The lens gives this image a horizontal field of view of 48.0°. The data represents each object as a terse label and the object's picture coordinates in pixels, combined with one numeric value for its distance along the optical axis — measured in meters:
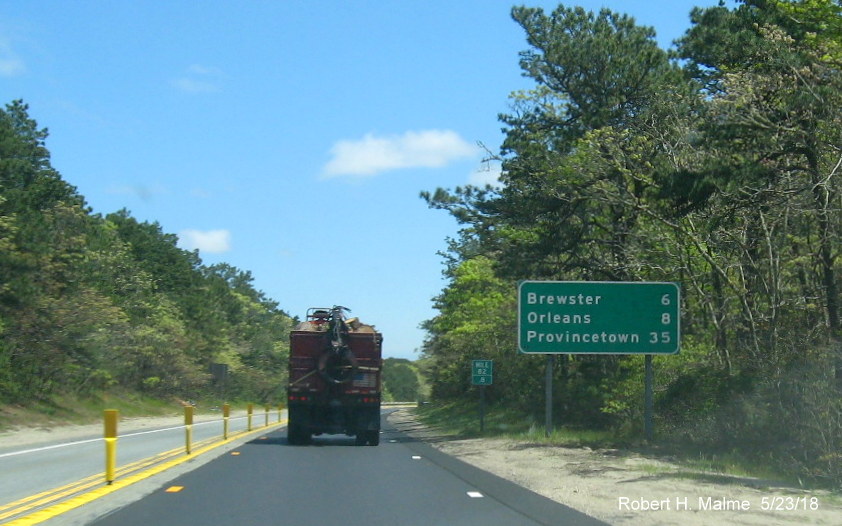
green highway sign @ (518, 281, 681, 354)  26.02
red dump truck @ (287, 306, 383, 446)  27.23
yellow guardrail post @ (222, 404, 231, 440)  29.75
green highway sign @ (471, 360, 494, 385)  33.75
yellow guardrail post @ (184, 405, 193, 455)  22.02
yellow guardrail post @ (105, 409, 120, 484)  15.30
